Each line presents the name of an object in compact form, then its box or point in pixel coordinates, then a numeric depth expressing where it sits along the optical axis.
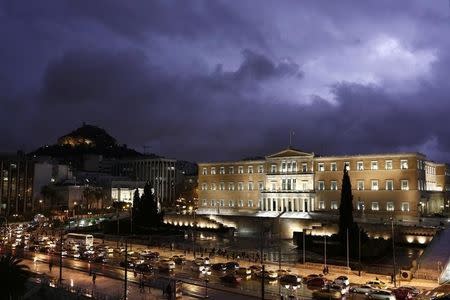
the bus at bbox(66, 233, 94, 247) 67.82
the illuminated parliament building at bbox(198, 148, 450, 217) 80.88
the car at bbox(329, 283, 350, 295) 37.85
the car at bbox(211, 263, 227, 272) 49.81
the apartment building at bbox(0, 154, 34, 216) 124.25
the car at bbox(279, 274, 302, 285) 43.06
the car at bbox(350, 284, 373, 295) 38.44
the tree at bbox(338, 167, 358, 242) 60.06
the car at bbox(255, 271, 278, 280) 45.03
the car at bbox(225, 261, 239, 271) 49.72
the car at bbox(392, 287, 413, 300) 36.75
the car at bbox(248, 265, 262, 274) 47.62
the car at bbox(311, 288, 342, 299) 36.56
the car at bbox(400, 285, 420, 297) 37.14
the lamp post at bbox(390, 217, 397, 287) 42.51
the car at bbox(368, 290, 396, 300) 35.72
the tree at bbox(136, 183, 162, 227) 86.06
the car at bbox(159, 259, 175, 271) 49.43
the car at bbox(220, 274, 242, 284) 42.94
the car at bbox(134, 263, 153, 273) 49.00
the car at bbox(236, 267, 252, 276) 47.22
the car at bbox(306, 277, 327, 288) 41.81
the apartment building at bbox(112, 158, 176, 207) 186.30
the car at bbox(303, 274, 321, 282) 44.24
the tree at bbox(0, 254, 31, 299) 34.13
